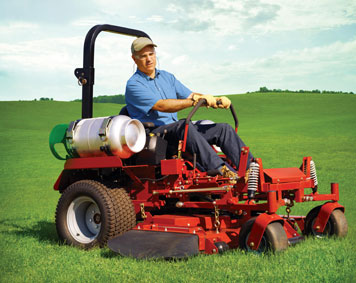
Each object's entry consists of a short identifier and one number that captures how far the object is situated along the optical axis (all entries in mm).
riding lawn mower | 4680
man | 5320
